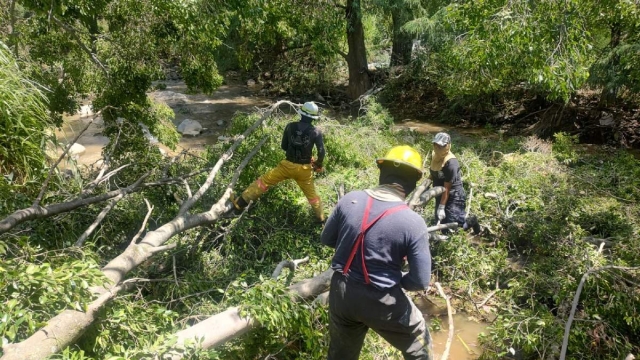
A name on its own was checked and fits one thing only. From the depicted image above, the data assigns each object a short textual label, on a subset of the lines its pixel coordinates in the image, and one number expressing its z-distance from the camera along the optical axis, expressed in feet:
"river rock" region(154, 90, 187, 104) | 50.67
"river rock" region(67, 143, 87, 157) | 34.47
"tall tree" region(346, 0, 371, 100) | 38.73
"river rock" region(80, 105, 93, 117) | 45.10
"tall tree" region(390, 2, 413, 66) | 38.42
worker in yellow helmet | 7.78
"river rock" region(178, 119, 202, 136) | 40.40
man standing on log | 16.38
